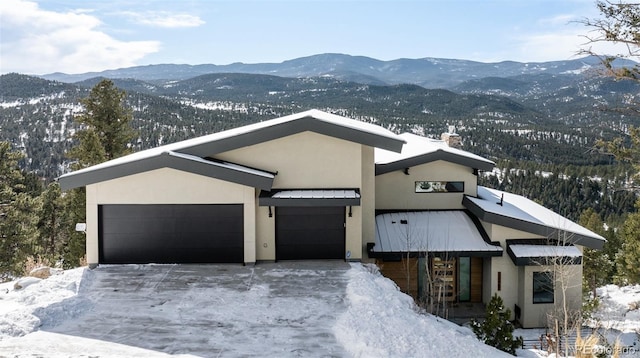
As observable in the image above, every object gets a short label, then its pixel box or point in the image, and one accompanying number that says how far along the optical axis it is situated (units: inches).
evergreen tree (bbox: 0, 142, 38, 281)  1037.2
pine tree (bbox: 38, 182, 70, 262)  1433.3
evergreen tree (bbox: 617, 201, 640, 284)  1050.1
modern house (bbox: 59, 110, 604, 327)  549.3
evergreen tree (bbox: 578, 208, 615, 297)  1370.6
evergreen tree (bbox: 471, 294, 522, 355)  474.0
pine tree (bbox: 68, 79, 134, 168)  1206.9
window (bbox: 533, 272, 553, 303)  657.6
